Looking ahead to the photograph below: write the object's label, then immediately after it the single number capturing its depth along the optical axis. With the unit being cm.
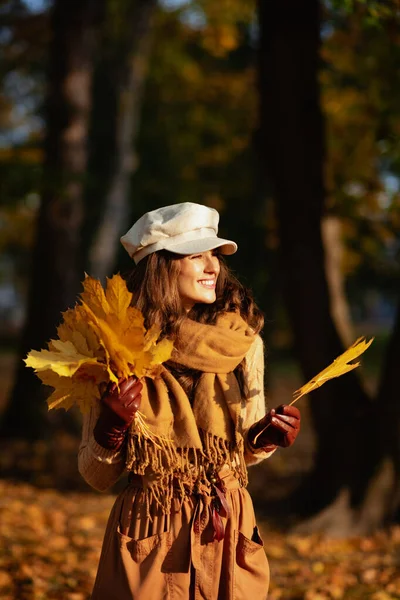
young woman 286
